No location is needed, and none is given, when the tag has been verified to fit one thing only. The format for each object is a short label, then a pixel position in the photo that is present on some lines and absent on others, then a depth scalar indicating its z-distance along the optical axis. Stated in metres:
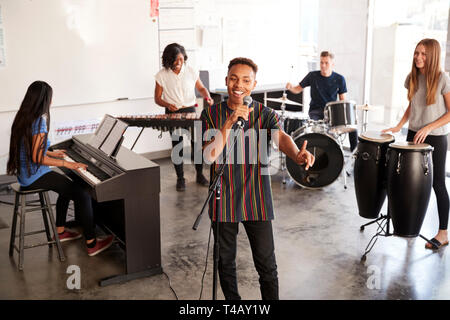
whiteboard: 5.79
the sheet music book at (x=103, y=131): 4.06
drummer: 6.20
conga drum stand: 4.09
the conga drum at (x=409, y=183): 3.80
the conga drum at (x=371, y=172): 4.08
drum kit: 5.66
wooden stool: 3.96
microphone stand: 2.43
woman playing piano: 3.84
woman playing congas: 3.93
